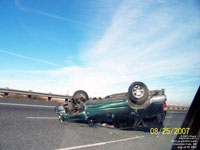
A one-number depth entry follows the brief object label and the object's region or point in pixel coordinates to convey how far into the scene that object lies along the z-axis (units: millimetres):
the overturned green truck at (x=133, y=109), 4992
